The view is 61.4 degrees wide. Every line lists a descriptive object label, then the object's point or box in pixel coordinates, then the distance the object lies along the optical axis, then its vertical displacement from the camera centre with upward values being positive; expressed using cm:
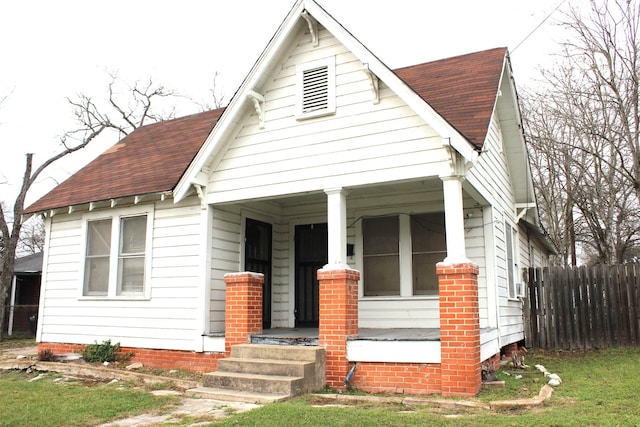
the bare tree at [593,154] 1716 +601
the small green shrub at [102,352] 1008 -94
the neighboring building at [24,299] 2213 +12
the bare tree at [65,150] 1908 +692
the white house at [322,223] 741 +146
